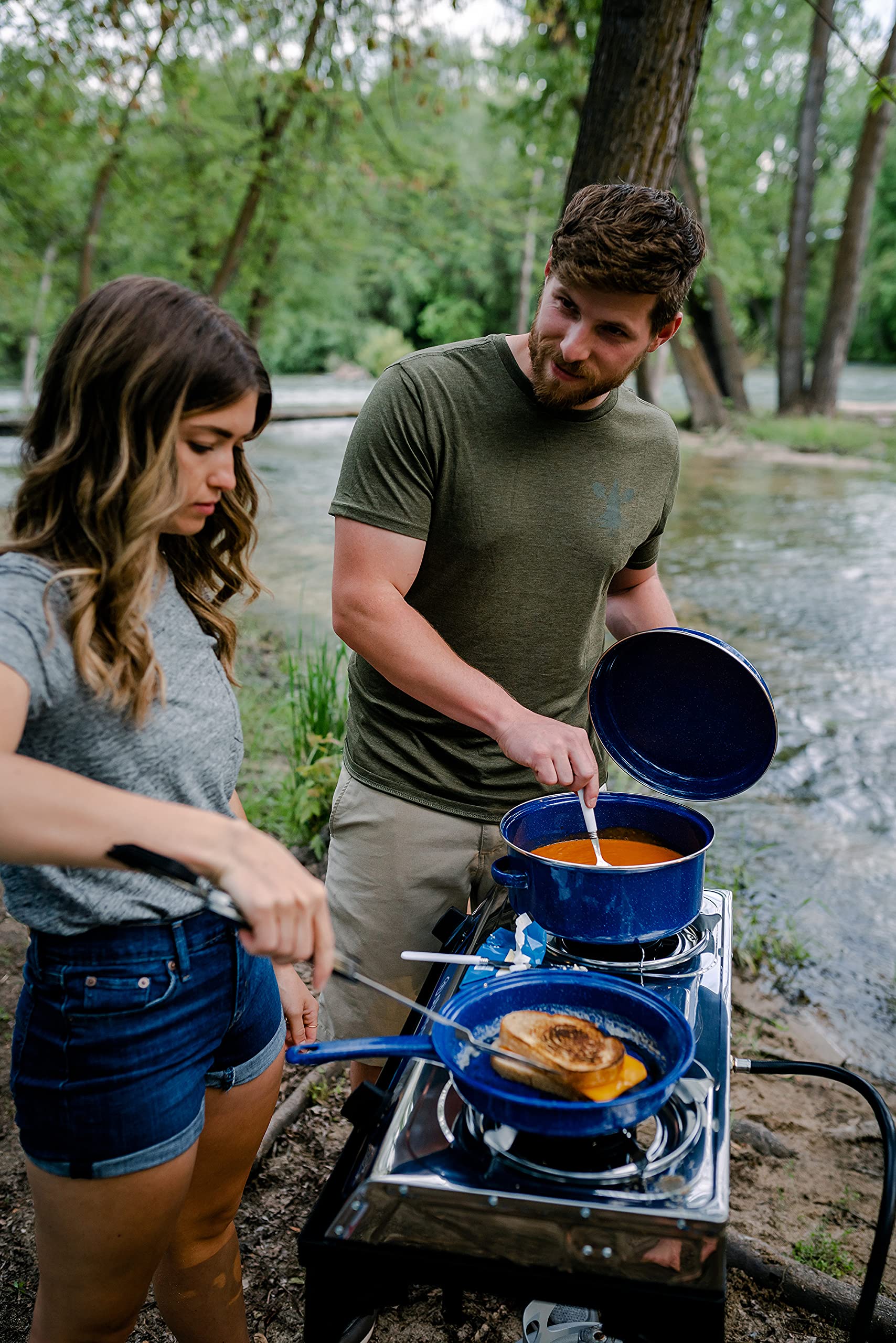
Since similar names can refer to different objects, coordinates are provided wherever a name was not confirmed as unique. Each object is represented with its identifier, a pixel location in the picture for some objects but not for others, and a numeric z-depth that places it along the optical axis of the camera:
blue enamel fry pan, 1.08
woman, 1.25
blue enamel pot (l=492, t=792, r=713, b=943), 1.42
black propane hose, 1.38
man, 1.88
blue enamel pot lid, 1.72
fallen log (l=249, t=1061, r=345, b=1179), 2.59
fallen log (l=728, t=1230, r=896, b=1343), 2.05
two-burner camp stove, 1.06
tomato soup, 1.65
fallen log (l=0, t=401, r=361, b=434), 9.39
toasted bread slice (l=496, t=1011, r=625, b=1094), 1.11
